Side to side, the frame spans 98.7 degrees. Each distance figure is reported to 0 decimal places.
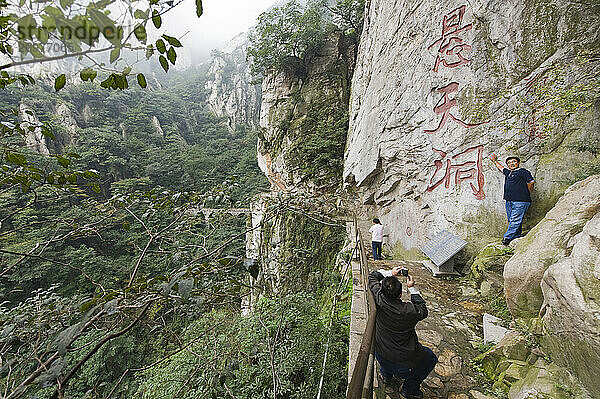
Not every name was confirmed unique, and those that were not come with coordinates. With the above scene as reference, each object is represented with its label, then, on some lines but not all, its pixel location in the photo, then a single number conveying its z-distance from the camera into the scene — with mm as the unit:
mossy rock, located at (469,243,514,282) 3292
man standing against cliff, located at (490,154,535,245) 3557
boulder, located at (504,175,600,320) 2219
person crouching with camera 1926
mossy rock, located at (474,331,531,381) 2081
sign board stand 3991
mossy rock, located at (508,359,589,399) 1604
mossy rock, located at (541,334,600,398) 1499
